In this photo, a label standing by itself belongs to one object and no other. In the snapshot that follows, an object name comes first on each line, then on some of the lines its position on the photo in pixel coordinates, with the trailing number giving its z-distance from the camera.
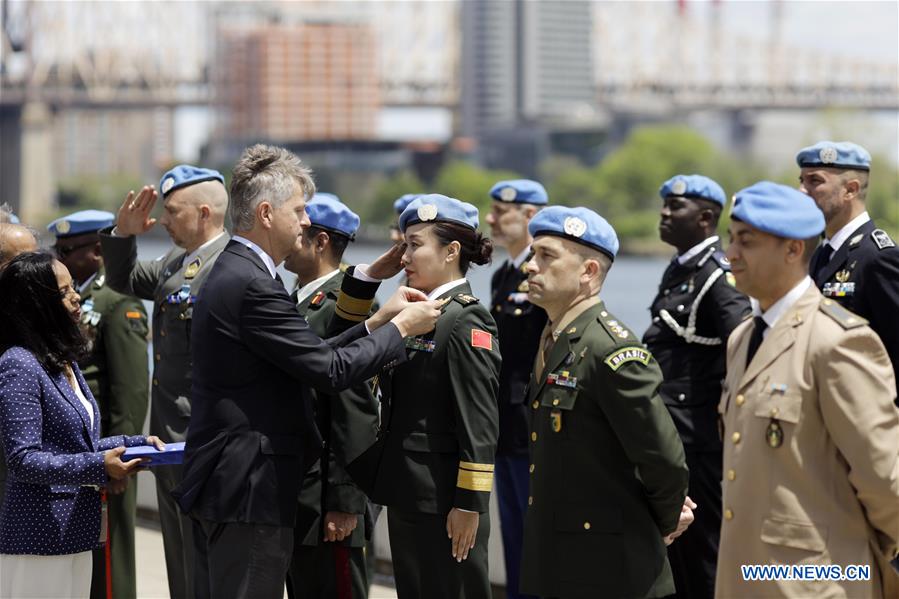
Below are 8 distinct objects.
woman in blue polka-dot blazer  6.73
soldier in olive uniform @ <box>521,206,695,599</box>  6.55
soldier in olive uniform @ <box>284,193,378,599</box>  7.91
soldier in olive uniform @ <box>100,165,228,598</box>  9.37
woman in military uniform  7.06
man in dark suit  6.57
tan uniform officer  5.37
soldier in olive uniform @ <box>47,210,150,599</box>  9.95
